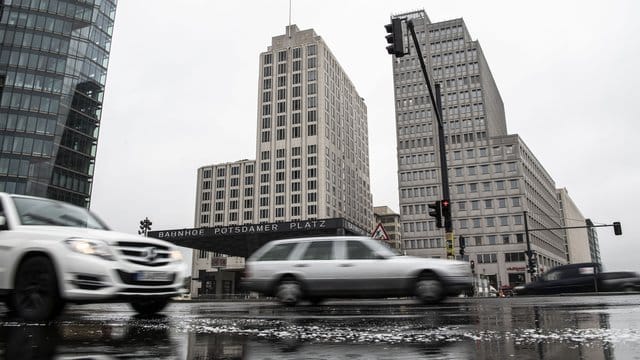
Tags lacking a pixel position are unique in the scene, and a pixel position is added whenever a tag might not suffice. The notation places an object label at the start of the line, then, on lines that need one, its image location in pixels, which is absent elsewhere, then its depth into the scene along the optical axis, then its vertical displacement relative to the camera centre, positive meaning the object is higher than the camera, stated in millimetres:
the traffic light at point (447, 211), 15809 +2776
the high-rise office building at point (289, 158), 118312 +34555
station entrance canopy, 45906 +6523
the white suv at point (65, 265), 5805 +404
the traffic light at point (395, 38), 12773 +6682
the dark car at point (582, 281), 20906 +822
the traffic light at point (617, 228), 33625 +4826
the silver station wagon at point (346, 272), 9922 +550
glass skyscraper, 68062 +29420
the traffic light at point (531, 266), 44788 +3003
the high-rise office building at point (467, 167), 96562 +27521
